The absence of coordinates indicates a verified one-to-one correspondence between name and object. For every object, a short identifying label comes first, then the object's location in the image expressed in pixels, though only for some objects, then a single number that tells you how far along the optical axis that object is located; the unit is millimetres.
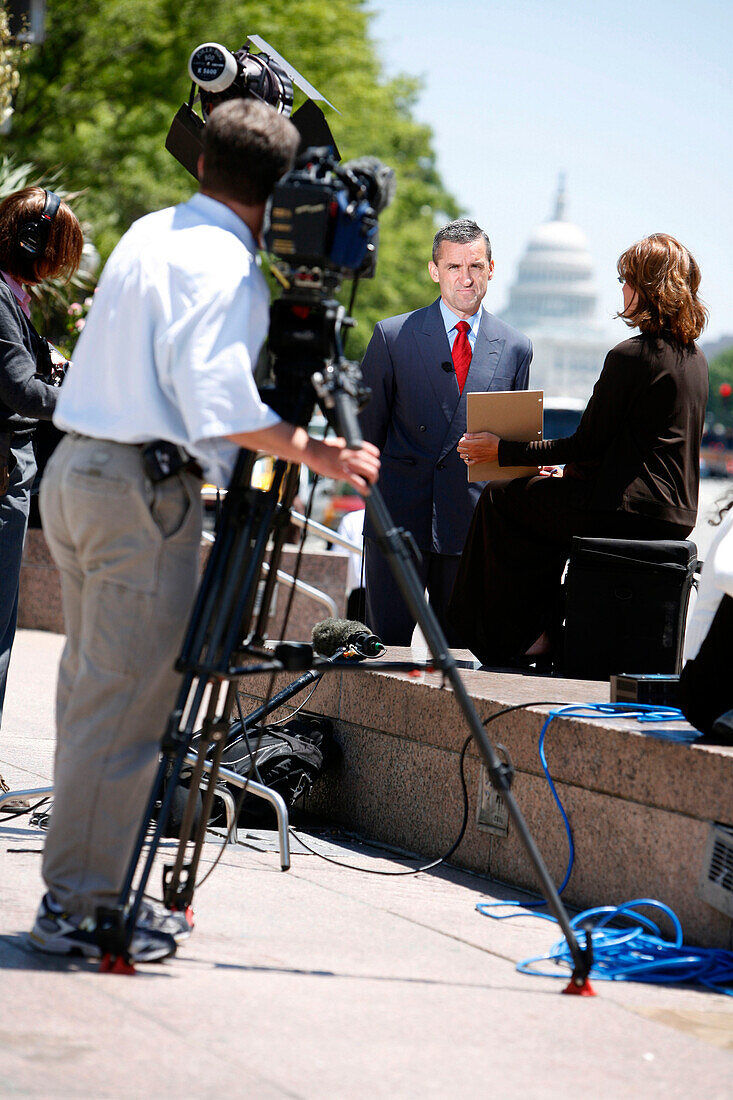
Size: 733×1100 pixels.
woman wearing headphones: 10078
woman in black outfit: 11031
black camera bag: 10930
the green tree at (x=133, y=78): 42500
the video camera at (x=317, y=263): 6656
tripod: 6707
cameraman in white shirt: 6500
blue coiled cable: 7648
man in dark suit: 12750
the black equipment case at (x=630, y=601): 11133
